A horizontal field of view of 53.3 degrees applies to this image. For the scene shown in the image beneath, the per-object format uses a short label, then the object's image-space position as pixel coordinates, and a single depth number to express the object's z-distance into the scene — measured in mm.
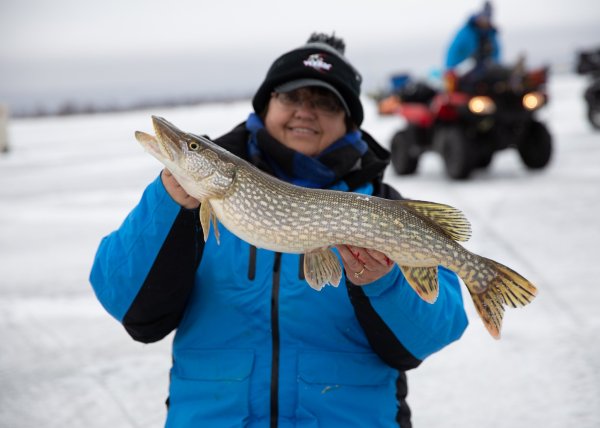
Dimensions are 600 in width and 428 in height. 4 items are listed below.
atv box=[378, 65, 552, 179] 7238
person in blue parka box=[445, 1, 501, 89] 7977
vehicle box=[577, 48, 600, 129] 10195
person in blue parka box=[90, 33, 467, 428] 1826
